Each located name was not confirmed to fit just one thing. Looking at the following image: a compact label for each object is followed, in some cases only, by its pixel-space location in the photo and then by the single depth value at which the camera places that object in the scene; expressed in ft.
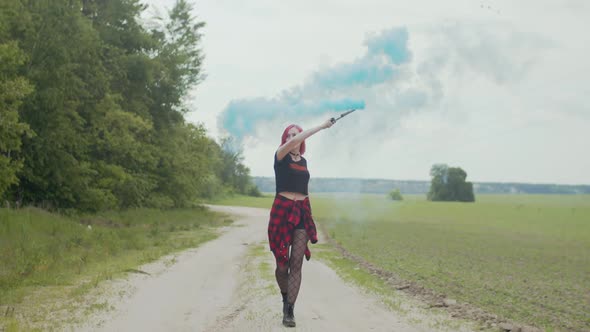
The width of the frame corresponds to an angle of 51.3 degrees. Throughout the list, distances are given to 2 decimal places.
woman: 25.72
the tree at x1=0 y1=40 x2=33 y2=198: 68.13
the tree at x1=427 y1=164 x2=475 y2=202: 474.08
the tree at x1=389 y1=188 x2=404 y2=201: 486.26
